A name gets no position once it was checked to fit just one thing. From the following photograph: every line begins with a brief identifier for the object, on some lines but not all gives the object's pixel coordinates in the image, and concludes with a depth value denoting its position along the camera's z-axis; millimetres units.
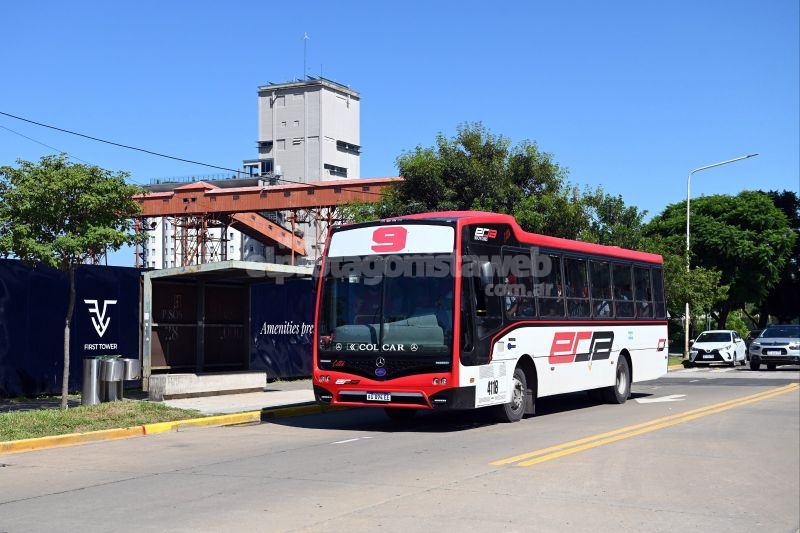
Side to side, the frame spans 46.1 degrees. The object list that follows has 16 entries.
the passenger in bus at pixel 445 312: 14192
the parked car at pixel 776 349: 35312
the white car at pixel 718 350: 38719
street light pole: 42688
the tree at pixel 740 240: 61125
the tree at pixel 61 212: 15484
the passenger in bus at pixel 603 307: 18922
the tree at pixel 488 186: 31281
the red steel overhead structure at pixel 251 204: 56875
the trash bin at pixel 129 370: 16906
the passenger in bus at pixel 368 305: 14719
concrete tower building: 112375
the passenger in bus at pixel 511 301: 15430
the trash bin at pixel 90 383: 16578
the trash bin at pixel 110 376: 16719
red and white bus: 14258
